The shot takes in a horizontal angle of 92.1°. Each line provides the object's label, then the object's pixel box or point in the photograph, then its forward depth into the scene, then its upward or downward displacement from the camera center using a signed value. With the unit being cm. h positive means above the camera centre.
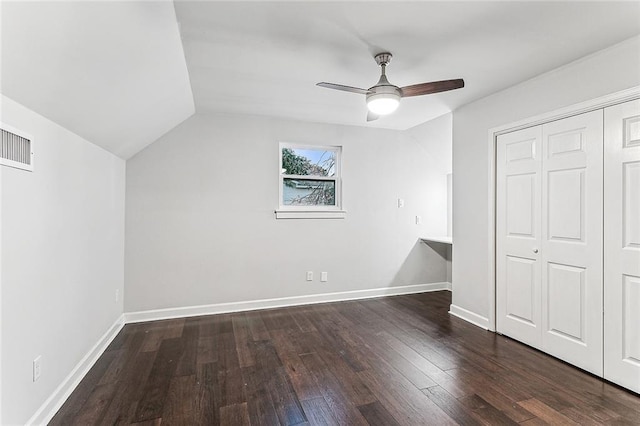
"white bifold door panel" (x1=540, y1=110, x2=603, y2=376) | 237 -22
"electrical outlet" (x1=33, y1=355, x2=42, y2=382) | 175 -90
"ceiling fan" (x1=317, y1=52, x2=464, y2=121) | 225 +92
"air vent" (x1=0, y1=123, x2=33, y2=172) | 149 +32
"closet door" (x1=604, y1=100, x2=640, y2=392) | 214 -23
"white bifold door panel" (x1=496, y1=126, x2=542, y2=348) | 281 -22
